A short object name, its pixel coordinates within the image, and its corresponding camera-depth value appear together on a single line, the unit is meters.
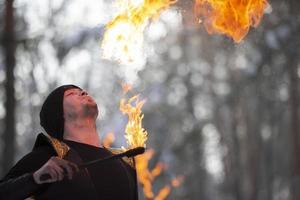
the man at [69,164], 6.75
